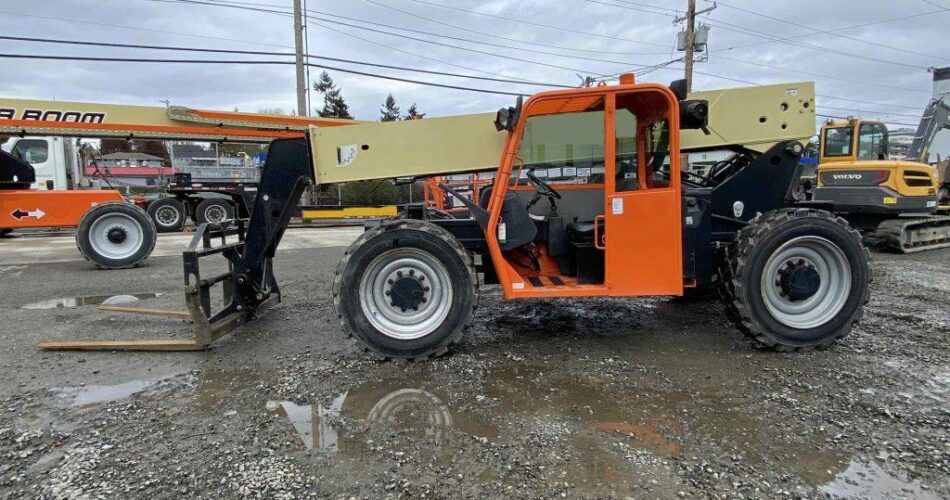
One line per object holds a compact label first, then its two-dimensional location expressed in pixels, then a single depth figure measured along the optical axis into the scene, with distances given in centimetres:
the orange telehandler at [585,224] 454
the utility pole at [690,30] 2734
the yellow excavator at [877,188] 1113
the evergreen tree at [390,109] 5969
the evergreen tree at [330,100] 4764
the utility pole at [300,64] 2378
